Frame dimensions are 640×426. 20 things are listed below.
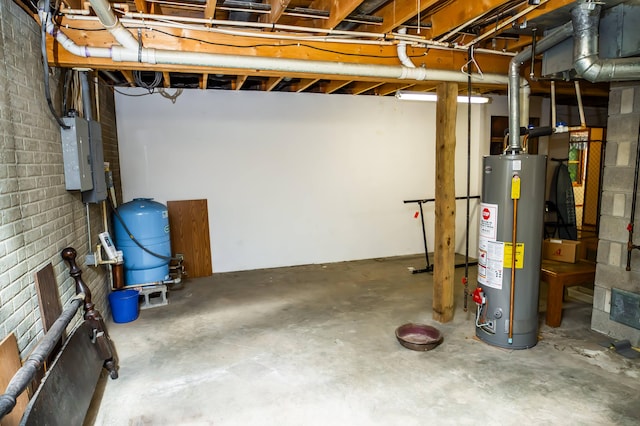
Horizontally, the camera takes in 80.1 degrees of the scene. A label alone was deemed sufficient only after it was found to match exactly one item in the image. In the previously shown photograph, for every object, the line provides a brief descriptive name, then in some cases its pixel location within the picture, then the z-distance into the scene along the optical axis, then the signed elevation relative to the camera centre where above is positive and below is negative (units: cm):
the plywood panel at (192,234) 502 -85
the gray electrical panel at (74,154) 279 +13
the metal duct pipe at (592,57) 226 +65
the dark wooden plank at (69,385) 165 -108
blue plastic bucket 358 -126
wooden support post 327 -32
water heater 284 -62
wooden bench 335 -102
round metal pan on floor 298 -139
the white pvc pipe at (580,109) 286 +44
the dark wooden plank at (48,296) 223 -76
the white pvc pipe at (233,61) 250 +78
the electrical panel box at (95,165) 312 +5
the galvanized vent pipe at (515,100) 290 +50
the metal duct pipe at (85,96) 319 +63
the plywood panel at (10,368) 175 -93
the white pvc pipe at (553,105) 309 +49
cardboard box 361 -83
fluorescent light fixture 397 +75
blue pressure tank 397 -73
